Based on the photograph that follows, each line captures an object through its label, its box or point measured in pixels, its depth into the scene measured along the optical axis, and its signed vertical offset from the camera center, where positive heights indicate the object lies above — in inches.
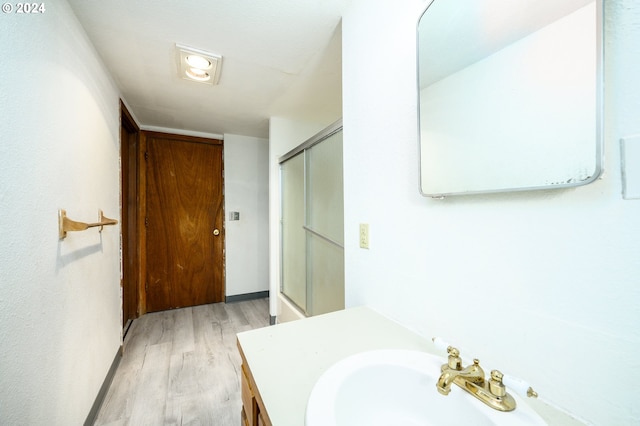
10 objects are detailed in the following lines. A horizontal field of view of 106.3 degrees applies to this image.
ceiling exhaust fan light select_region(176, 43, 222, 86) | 58.3 +38.7
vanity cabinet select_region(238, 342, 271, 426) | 22.5 -21.7
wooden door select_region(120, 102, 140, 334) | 91.9 -3.7
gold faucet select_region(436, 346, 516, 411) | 18.7 -14.2
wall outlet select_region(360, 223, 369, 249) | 42.0 -4.4
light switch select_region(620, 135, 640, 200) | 15.8 +2.9
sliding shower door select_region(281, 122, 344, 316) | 64.9 -4.3
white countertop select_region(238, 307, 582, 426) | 20.1 -16.3
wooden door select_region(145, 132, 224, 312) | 108.8 -4.7
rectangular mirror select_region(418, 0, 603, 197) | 17.8 +10.7
